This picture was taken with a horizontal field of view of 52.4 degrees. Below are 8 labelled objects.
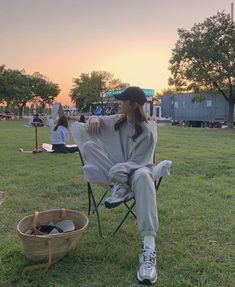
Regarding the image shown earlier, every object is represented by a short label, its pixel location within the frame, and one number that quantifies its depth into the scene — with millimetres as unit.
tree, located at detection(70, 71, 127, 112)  40667
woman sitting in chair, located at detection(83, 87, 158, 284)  1639
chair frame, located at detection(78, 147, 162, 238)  2012
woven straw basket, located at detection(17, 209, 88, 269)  1575
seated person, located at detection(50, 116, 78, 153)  5699
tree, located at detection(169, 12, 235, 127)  16816
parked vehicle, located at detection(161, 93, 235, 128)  19694
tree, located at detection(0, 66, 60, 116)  31149
